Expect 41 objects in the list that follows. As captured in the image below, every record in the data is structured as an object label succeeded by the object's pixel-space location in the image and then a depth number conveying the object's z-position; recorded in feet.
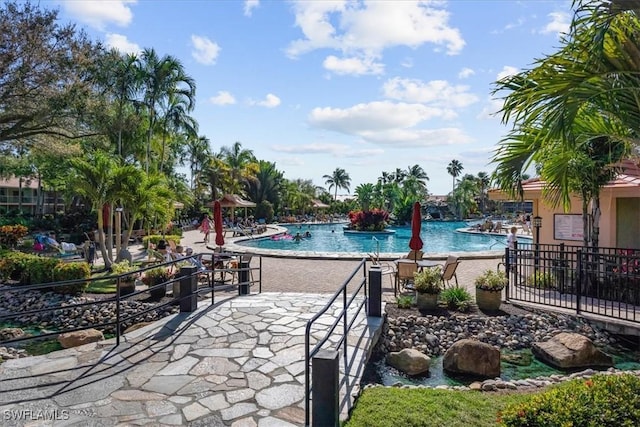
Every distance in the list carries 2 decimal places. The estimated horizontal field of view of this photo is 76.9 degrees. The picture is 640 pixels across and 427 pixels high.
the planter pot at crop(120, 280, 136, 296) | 31.84
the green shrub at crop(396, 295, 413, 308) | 26.48
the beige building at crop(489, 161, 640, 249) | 33.44
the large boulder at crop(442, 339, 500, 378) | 19.25
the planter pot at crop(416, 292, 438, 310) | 26.30
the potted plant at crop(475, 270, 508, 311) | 26.43
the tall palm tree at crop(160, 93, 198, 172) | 76.18
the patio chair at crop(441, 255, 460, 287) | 30.05
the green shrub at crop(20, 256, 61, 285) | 37.22
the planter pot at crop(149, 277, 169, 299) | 31.65
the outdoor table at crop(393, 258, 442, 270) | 31.55
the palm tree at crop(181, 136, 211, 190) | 150.22
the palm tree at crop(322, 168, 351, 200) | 267.59
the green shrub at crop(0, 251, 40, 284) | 39.99
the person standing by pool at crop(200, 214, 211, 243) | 76.55
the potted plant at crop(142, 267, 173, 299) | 31.86
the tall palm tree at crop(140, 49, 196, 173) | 68.95
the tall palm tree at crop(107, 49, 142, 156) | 59.57
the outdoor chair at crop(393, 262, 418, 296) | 30.73
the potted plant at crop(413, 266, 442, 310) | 26.30
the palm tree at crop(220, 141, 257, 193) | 138.52
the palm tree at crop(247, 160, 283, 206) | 149.07
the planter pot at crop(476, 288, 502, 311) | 26.43
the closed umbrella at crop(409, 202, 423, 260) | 34.13
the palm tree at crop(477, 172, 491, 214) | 208.77
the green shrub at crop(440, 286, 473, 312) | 26.50
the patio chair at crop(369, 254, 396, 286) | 36.03
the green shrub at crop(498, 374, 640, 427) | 9.02
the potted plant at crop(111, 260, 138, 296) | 31.87
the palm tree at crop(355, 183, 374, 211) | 157.28
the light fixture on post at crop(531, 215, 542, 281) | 39.52
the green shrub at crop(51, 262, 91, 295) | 35.01
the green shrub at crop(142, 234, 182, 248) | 59.98
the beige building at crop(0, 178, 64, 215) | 131.95
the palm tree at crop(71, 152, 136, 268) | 42.42
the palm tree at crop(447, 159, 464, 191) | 289.60
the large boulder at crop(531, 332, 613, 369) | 20.36
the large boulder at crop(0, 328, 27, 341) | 27.64
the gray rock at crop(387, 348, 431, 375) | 19.31
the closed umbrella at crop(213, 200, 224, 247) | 41.42
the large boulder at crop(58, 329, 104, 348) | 22.88
